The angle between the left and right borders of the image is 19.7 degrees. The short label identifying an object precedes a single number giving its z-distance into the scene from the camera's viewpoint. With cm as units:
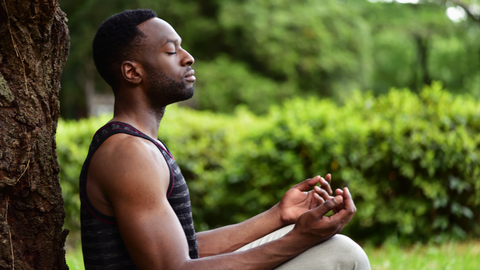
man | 302
